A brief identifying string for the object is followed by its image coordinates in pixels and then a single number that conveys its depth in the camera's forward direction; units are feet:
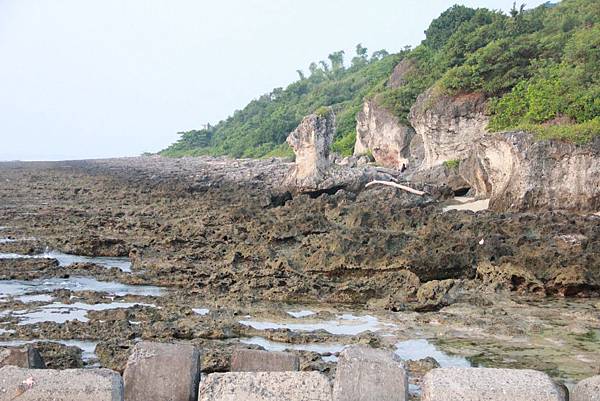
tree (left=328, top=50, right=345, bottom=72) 356.81
